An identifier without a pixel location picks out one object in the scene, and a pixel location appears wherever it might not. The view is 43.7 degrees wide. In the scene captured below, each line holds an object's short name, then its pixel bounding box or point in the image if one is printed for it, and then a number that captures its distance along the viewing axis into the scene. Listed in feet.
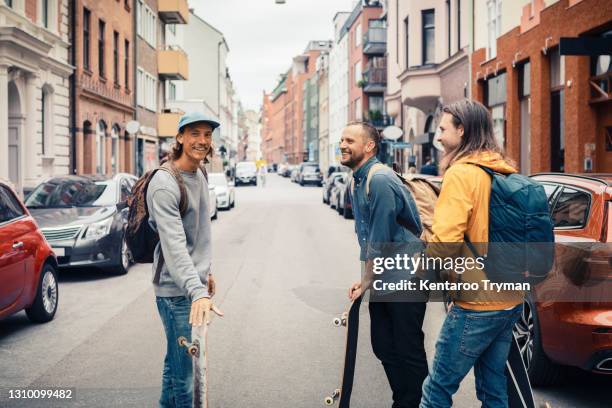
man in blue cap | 11.74
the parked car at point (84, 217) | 35.04
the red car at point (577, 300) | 15.43
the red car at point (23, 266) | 22.29
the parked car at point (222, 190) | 89.20
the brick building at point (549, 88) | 49.37
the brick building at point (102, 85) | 90.33
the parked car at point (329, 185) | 98.99
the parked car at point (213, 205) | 75.10
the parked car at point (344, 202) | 77.97
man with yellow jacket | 11.03
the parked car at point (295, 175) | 228.47
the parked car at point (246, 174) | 201.57
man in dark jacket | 14.10
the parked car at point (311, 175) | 201.05
